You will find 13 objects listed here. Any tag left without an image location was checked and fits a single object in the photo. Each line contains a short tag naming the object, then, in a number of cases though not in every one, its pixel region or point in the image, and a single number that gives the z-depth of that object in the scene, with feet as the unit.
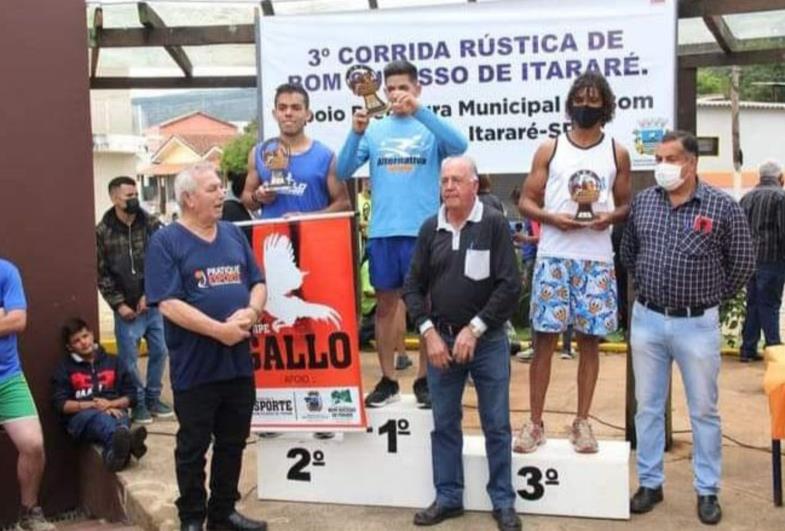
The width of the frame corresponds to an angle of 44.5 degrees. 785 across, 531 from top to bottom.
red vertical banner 16.21
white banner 19.27
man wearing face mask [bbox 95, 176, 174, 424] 22.95
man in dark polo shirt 14.55
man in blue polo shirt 14.38
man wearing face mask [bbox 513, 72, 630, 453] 15.60
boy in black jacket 20.12
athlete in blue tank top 17.38
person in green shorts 17.76
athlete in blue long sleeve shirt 16.71
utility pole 80.33
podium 15.31
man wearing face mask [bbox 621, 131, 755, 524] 14.73
